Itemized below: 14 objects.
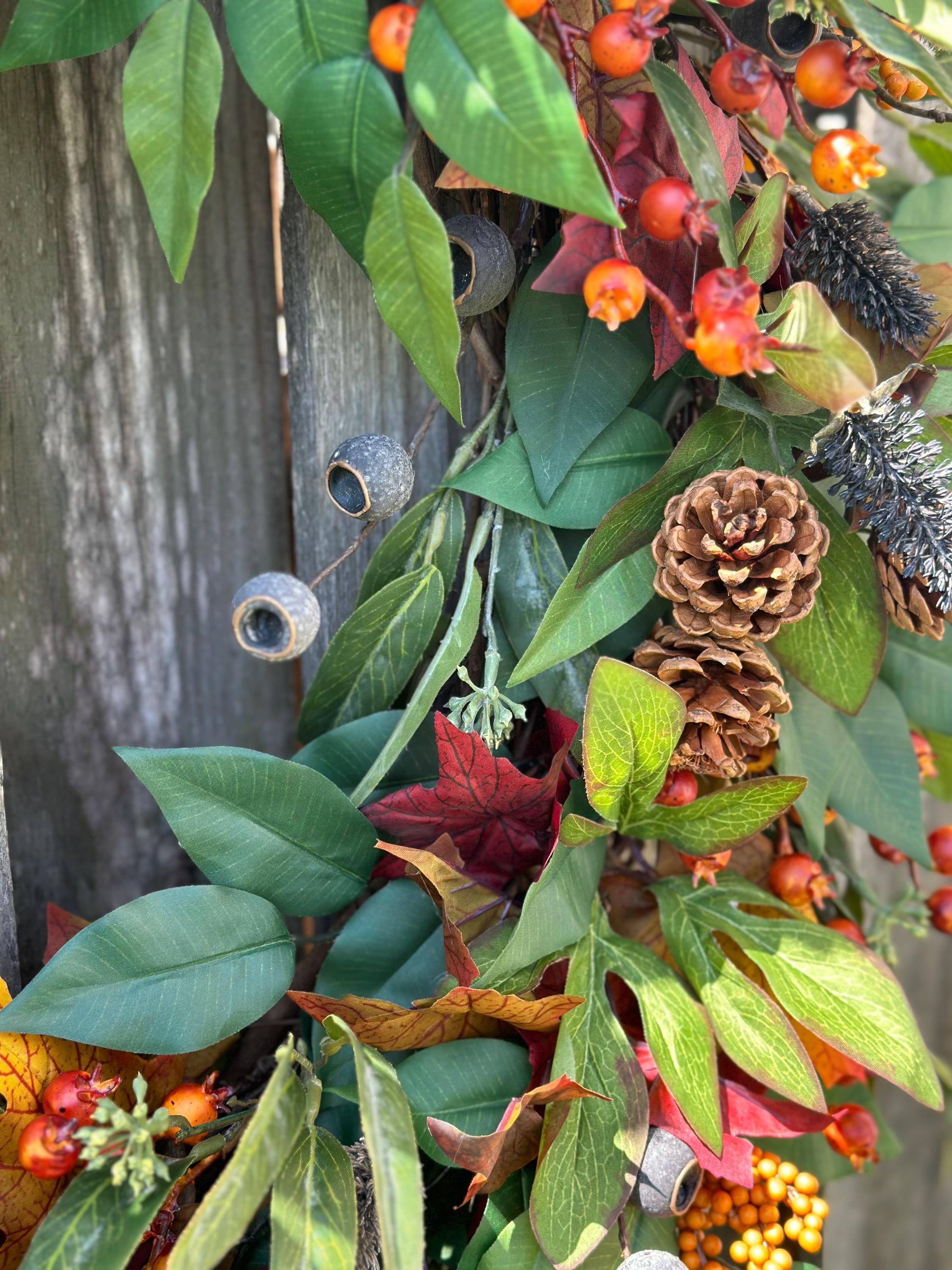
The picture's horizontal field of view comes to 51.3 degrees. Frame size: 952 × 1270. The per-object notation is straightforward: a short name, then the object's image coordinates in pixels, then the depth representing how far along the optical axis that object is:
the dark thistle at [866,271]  0.46
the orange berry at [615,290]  0.39
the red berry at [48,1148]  0.40
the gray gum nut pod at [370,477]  0.45
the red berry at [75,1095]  0.43
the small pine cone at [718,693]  0.46
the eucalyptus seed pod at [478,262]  0.46
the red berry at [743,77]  0.41
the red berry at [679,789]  0.53
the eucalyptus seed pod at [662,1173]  0.49
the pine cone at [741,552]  0.44
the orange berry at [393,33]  0.38
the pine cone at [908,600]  0.48
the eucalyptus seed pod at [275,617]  0.43
